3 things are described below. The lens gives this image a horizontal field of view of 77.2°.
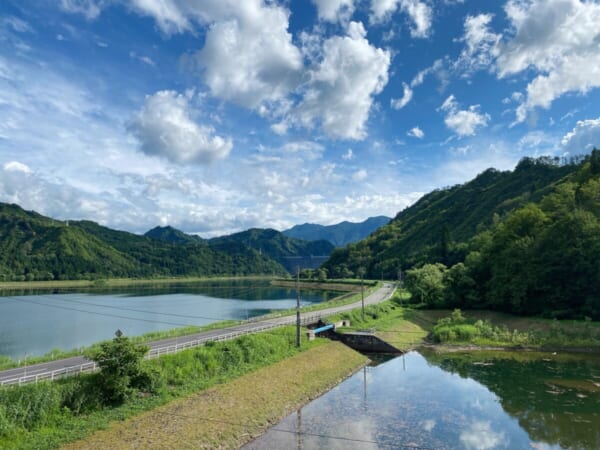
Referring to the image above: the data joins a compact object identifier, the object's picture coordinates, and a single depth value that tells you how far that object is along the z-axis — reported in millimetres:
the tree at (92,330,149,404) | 20781
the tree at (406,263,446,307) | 71188
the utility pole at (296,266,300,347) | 37394
